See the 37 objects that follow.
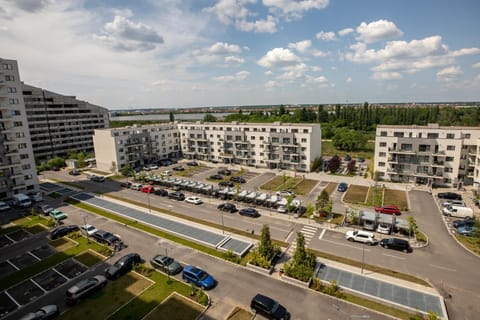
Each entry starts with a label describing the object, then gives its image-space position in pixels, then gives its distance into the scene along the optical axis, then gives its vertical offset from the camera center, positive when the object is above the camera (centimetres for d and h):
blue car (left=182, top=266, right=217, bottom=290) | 2790 -1740
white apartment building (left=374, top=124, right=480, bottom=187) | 5812 -1029
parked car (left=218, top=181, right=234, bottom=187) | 6484 -1666
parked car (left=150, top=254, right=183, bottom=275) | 3052 -1725
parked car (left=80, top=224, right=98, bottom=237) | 3982 -1657
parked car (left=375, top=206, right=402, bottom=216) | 4719 -1800
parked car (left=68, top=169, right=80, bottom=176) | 8196 -1547
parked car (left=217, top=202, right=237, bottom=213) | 4920 -1709
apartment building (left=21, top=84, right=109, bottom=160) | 9925 +94
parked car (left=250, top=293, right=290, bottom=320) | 2325 -1747
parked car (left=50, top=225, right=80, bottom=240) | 4016 -1680
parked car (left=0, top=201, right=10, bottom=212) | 5302 -1627
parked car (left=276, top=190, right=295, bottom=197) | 5631 -1713
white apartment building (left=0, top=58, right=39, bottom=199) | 5575 -251
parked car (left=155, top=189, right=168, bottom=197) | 5906 -1640
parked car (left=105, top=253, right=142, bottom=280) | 2989 -1703
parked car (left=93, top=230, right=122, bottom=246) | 3741 -1677
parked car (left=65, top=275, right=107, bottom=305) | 2584 -1691
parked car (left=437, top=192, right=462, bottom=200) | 5245 -1776
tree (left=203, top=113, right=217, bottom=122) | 18569 -17
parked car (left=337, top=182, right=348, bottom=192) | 5993 -1727
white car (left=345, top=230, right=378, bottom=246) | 3669 -1778
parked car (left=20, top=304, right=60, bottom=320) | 2322 -1707
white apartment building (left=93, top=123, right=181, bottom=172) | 8169 -811
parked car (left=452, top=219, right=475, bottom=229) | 4039 -1809
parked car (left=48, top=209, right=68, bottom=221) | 4674 -1640
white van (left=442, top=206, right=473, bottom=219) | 4427 -1786
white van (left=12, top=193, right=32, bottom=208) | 5430 -1567
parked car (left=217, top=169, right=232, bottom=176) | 7601 -1603
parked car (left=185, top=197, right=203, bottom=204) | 5388 -1688
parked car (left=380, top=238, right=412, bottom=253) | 3478 -1800
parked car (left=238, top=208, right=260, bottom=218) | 4662 -1727
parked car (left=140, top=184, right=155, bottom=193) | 6134 -1613
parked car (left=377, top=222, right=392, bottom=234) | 3949 -1776
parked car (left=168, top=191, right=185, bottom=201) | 5638 -1657
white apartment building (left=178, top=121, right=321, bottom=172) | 7481 -859
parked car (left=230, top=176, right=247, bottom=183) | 6830 -1643
